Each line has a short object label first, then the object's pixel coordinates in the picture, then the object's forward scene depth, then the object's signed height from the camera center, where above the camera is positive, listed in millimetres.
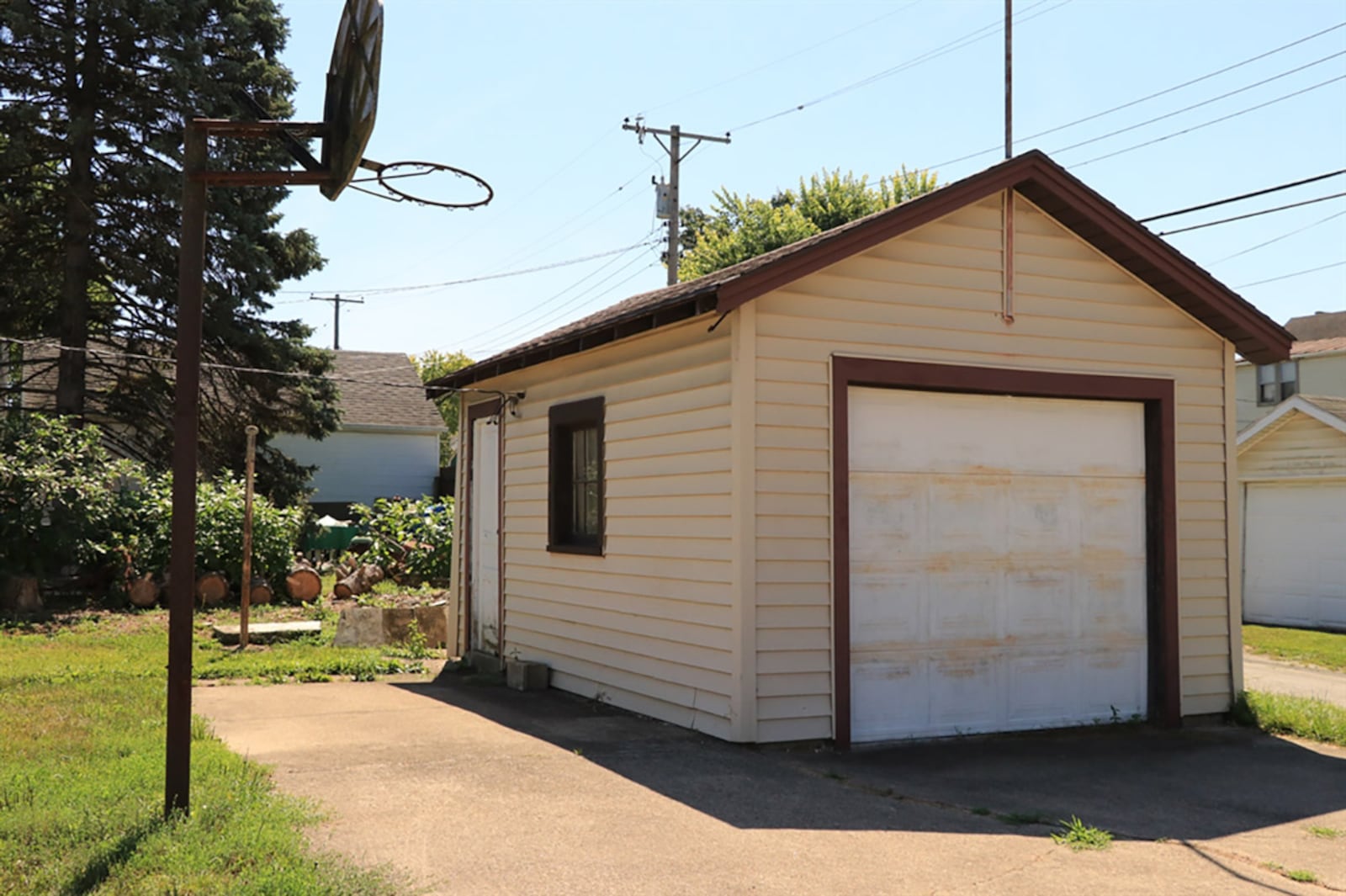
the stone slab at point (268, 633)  14961 -1599
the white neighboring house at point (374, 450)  35562 +1653
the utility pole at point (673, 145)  30062 +9156
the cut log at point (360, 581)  20214 -1306
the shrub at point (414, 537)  20922 -555
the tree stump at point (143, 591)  18141 -1309
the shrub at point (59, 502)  17516 +41
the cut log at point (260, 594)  18844 -1386
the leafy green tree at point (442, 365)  62969 +7642
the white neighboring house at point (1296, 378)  30891 +3409
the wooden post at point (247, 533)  13304 -311
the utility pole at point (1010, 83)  17750 +6483
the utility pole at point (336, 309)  62031 +10210
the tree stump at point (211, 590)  18406 -1302
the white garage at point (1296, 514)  19594 -104
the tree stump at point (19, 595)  17156 -1284
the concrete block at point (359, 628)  14625 -1500
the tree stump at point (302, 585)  19594 -1295
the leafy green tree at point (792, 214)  38375 +9668
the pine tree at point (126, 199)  21703 +5706
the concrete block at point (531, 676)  11516 -1633
